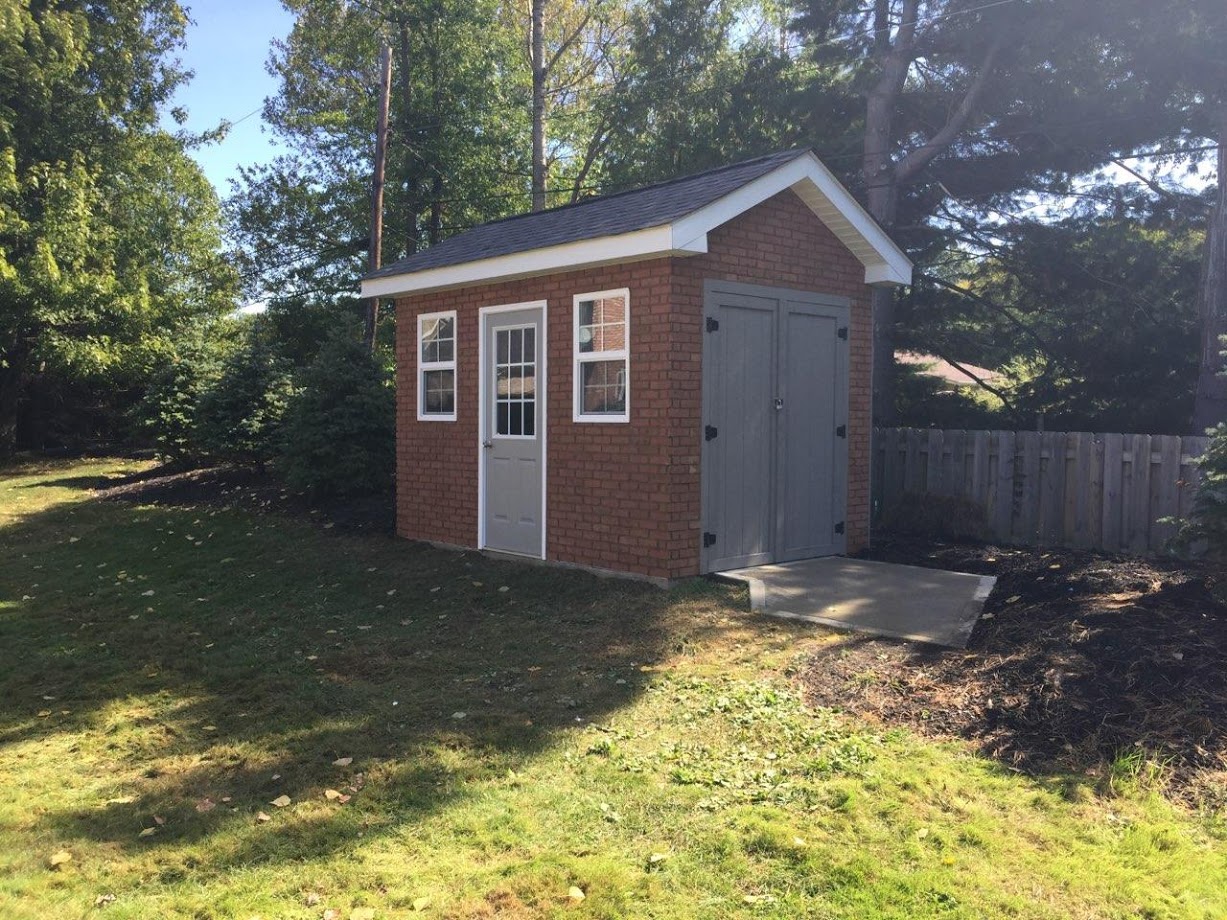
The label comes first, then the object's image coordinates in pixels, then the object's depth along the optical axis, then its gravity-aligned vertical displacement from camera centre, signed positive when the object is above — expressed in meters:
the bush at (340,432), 13.05 -0.24
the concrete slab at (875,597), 6.86 -1.40
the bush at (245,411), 16.02 +0.04
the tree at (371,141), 26.11 +7.62
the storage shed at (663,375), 8.18 +0.40
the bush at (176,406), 18.05 +0.13
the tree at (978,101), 13.65 +4.91
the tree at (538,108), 23.33 +7.56
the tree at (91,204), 20.92 +4.91
